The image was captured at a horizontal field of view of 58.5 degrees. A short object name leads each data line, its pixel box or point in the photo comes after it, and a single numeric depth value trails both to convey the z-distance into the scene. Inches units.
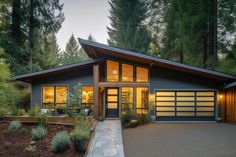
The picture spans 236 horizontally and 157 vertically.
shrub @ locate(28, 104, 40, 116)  367.5
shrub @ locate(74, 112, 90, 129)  263.9
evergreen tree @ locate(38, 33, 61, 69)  727.7
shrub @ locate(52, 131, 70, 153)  209.6
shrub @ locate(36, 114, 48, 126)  308.9
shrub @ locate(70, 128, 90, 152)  220.1
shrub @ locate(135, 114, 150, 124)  460.6
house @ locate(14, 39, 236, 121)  511.5
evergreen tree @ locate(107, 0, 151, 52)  900.0
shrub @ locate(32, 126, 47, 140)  248.5
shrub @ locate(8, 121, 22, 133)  281.3
